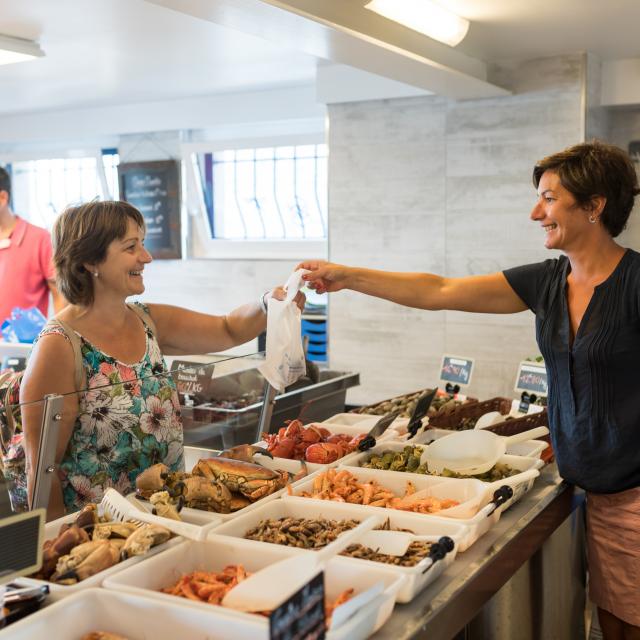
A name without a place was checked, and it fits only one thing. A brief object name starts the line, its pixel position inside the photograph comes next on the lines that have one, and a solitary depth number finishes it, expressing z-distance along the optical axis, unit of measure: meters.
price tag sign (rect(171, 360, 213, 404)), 2.34
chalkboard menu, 7.87
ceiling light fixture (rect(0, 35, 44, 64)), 4.79
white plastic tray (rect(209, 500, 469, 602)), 1.65
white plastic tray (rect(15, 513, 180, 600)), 1.55
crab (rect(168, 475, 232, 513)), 2.04
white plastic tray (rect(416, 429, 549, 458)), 2.73
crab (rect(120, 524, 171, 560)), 1.72
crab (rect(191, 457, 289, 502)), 2.12
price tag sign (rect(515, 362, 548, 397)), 3.70
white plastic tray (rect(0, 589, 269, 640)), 1.42
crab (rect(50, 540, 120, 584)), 1.62
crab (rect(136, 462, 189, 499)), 2.05
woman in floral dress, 2.08
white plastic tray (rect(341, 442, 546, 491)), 2.52
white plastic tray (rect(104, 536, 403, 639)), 1.46
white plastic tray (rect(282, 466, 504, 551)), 1.98
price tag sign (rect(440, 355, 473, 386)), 4.06
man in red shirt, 5.02
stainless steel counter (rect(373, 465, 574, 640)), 1.61
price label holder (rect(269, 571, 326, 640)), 1.26
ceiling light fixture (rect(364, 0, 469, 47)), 3.61
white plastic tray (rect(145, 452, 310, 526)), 1.97
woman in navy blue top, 2.39
